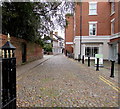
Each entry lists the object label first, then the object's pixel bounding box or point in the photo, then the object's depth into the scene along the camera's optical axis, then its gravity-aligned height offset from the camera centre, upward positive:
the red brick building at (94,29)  21.25 +4.14
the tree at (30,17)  9.81 +3.39
